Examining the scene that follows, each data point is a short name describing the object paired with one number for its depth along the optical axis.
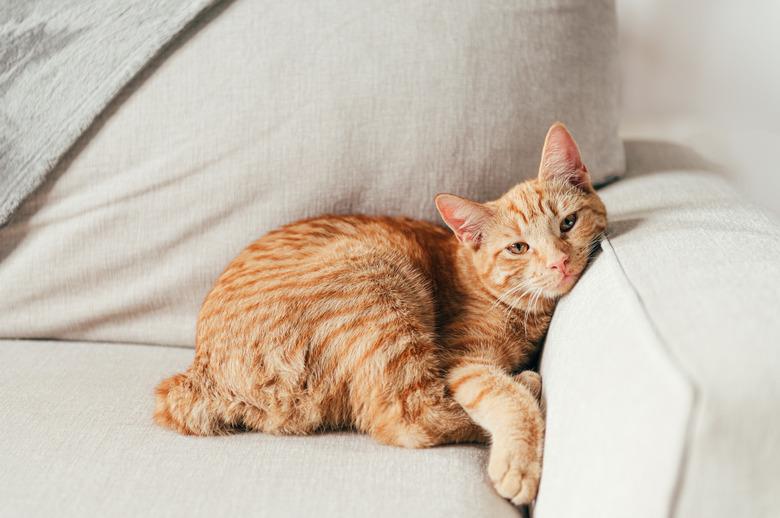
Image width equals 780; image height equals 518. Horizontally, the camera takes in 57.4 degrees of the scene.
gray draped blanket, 1.64
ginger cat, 1.32
